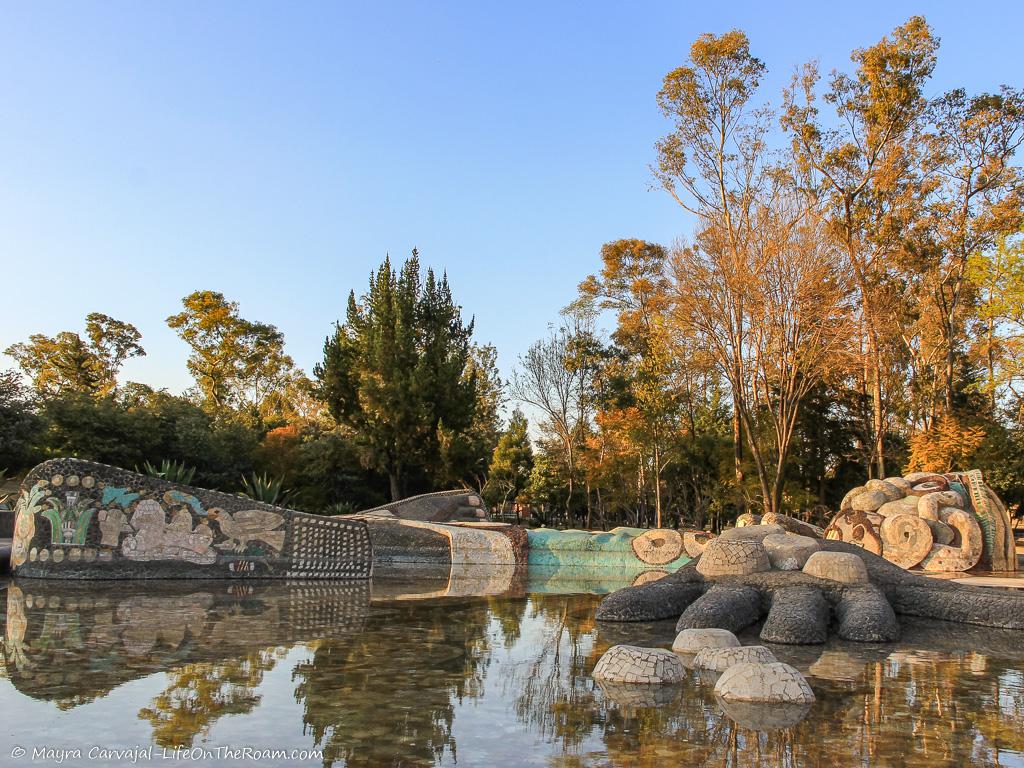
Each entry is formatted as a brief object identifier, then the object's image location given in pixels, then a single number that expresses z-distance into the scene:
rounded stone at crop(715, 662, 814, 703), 4.98
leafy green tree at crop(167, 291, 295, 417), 40.19
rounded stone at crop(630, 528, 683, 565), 14.54
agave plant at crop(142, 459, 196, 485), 13.75
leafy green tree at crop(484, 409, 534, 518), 27.27
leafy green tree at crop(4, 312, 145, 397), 37.31
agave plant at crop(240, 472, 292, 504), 15.70
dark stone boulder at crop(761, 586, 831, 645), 7.09
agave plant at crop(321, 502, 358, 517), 21.67
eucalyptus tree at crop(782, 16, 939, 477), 20.03
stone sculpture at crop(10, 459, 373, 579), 10.91
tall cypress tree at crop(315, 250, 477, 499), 26.33
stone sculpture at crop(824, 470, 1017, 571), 13.52
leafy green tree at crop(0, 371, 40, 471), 19.86
